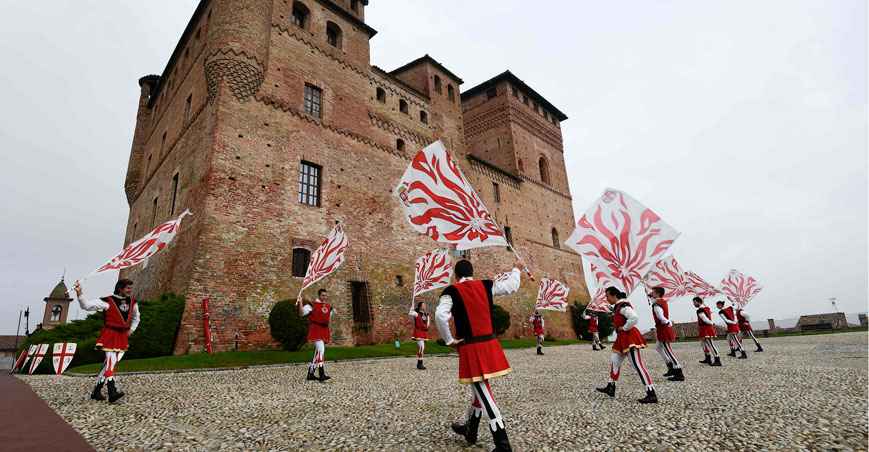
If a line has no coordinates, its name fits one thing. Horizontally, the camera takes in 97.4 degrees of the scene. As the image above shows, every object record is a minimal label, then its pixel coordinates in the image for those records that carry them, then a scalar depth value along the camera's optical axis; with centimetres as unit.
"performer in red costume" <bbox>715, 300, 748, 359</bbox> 1188
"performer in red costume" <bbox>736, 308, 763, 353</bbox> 1359
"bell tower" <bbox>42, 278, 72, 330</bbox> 3519
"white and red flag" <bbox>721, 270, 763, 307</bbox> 1631
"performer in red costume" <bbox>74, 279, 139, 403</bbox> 604
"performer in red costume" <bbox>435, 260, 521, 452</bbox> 377
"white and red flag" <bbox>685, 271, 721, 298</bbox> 1437
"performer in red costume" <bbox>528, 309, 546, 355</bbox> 1552
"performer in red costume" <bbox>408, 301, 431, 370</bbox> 1109
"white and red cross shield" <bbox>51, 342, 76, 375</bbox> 1031
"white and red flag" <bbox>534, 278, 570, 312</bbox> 1730
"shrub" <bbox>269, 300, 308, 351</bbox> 1327
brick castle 1427
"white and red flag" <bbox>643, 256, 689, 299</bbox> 1628
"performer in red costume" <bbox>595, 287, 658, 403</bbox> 597
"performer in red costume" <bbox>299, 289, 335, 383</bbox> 855
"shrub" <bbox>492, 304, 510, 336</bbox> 2206
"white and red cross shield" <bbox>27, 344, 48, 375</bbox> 1091
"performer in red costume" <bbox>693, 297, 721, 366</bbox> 1010
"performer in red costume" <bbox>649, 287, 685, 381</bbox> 755
